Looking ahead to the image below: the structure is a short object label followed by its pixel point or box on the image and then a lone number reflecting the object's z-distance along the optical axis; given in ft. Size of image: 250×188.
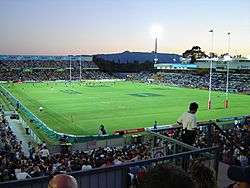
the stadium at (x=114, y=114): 21.50
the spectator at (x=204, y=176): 9.73
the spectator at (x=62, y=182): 7.22
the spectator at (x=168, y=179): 6.14
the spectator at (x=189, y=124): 21.68
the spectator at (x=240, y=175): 8.30
